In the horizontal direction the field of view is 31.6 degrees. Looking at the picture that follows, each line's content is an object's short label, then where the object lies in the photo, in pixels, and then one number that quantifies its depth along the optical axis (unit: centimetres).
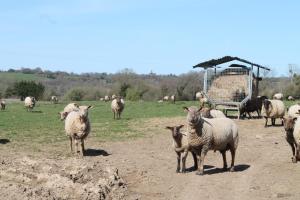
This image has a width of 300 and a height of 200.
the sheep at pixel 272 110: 2934
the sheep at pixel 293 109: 2643
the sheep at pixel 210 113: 2053
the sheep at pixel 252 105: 3428
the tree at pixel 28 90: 8681
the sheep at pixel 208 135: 1531
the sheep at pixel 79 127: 1922
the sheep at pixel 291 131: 1706
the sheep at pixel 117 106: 3747
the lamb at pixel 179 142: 1556
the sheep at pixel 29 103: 4973
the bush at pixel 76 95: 9402
